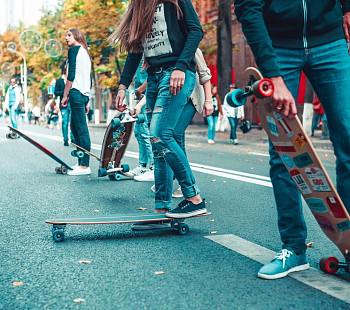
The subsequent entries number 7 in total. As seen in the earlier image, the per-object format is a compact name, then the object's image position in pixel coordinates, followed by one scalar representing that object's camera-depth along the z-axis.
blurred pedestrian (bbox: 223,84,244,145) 18.19
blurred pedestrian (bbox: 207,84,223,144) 18.48
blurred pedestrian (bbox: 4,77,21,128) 20.27
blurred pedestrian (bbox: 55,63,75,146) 14.27
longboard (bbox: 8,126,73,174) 7.81
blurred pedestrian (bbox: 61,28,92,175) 8.73
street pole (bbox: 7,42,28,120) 61.49
